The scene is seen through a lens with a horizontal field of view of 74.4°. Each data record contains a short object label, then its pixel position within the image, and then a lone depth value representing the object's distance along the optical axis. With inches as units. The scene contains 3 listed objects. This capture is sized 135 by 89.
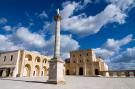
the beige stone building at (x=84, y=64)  1235.7
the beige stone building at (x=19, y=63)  863.5
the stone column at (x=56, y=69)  377.2
